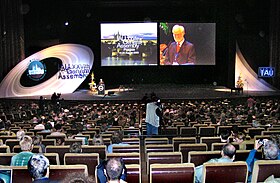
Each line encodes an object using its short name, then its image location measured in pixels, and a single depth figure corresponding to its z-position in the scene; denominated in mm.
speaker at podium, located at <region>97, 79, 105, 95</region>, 19779
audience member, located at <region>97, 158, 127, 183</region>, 2541
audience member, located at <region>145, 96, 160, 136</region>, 8901
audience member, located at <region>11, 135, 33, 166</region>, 4030
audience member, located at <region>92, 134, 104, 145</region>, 5605
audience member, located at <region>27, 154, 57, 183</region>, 2796
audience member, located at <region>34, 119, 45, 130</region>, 8881
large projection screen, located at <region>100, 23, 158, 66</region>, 22072
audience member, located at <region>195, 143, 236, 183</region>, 3807
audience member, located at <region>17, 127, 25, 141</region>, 6234
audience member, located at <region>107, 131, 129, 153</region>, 5753
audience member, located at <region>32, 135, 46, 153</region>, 5433
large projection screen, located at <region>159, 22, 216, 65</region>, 22316
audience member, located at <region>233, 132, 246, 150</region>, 5743
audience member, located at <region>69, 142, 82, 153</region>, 4569
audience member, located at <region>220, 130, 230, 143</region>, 5719
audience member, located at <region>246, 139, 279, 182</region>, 3703
